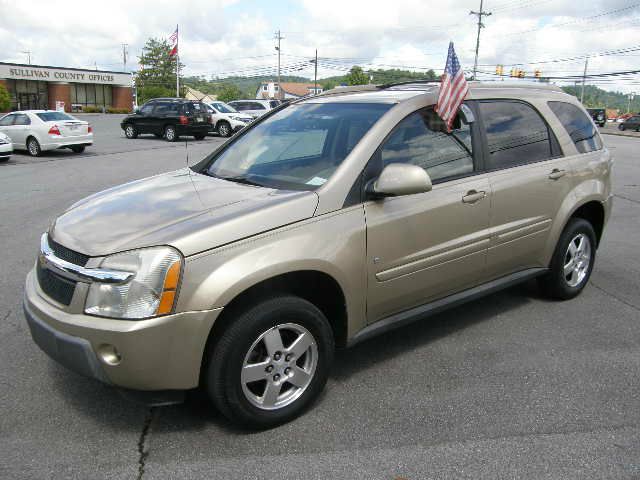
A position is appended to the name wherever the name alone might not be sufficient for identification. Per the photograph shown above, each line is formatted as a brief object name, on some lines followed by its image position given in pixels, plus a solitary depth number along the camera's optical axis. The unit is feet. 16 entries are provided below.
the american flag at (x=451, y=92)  12.99
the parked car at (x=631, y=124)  155.53
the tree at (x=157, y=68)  347.36
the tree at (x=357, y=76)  269.03
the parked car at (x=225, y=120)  96.17
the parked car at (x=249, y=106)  109.31
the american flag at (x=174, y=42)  105.91
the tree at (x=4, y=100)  155.22
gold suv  9.37
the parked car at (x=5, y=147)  55.26
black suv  86.22
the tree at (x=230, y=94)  396.78
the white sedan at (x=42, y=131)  62.90
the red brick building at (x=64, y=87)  180.55
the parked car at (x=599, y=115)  151.84
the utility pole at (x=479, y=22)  196.39
